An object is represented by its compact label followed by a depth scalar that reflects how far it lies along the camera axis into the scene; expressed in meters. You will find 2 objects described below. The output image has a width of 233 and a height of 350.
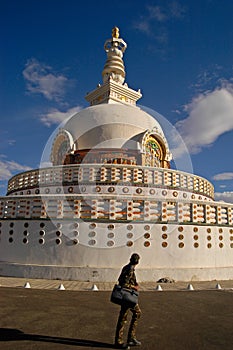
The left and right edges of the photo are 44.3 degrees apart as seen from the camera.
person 4.25
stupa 10.62
